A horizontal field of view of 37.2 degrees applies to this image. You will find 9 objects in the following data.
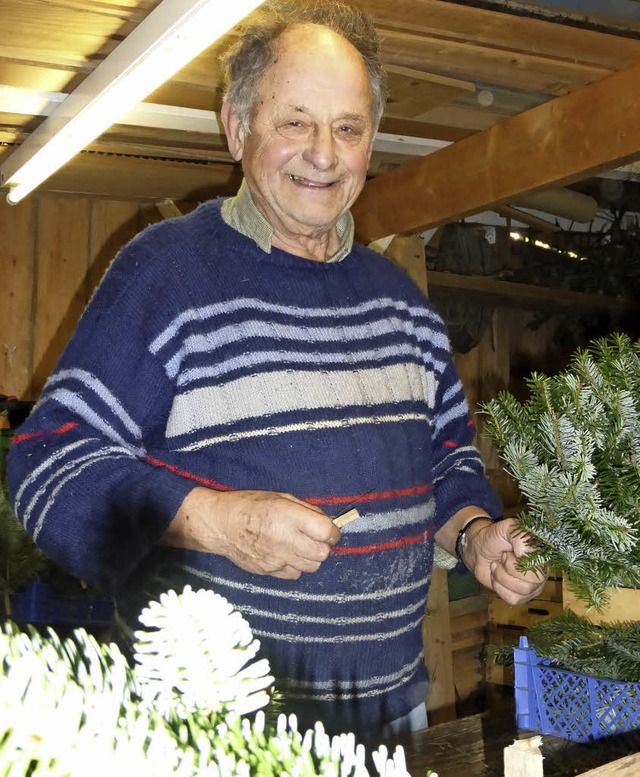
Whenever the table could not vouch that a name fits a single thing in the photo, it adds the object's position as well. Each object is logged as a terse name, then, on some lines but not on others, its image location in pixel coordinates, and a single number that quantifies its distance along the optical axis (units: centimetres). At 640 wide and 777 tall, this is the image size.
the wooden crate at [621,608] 109
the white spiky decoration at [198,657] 39
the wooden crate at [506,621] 458
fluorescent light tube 175
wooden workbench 113
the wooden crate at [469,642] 468
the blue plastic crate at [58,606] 201
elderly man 117
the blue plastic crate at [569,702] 116
